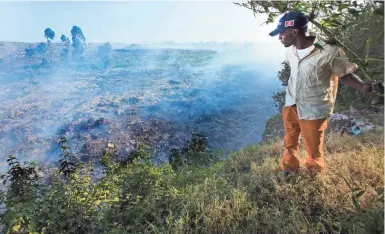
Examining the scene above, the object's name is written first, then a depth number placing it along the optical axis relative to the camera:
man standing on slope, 2.47
